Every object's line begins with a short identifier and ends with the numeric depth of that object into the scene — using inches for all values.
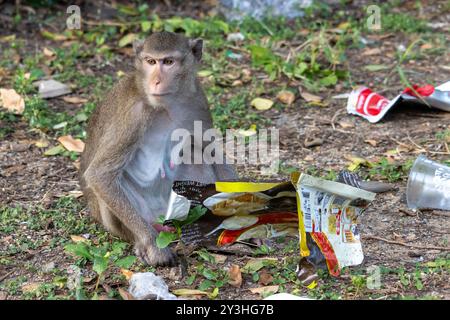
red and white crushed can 269.7
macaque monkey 205.5
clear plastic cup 215.8
